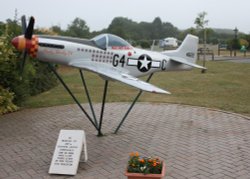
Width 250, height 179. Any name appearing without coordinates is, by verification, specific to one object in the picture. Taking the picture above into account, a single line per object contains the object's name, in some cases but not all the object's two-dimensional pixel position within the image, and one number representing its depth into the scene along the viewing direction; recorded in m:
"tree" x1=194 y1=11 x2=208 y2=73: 23.19
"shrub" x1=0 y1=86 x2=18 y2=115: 10.49
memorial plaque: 6.25
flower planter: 5.06
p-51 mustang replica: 6.51
